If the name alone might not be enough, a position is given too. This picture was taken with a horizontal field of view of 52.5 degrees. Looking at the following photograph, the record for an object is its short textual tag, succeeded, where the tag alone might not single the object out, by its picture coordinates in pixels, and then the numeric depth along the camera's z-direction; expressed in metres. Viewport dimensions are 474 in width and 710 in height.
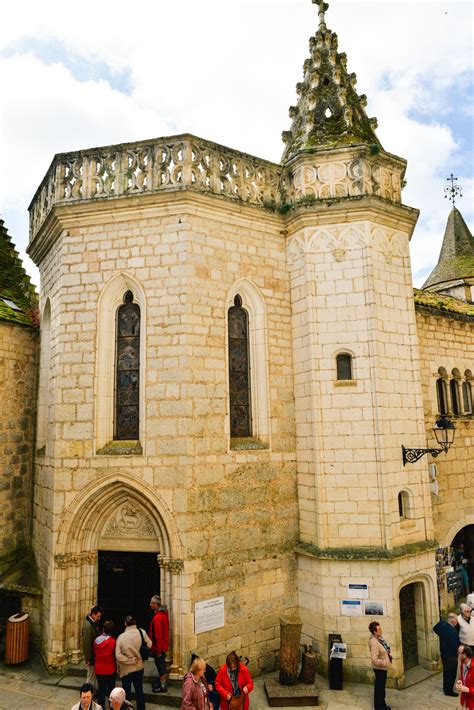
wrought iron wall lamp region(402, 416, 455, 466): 8.75
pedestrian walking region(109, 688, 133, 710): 4.99
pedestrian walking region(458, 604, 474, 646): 8.05
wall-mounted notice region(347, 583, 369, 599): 8.16
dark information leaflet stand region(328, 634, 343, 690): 7.72
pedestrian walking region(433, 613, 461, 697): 7.87
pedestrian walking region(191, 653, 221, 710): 6.66
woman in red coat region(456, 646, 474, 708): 6.20
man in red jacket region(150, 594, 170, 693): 7.25
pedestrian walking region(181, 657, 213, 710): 5.70
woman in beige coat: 7.11
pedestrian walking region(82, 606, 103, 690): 7.23
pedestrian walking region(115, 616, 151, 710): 6.78
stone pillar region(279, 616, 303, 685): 7.64
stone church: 8.02
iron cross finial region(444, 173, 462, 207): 19.67
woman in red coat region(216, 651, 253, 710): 6.27
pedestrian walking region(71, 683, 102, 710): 4.90
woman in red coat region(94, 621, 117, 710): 6.83
